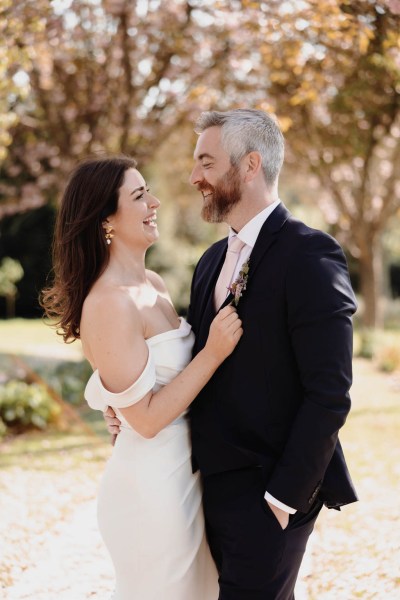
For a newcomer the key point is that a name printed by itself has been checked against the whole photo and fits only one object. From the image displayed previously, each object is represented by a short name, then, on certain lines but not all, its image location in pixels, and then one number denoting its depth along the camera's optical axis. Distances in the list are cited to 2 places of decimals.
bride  2.59
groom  2.37
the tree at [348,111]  4.85
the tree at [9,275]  18.82
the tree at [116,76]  9.82
